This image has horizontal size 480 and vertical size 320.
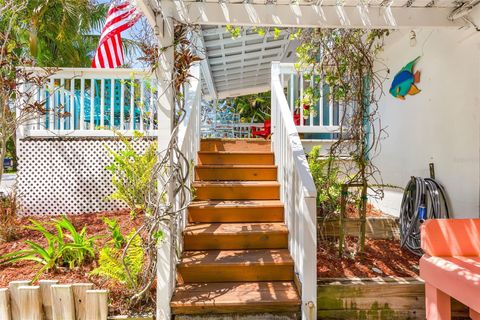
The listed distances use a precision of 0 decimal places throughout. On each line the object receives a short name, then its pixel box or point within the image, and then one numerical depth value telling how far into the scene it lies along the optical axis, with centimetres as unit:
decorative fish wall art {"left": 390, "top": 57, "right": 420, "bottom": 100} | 388
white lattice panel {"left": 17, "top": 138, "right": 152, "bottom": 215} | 460
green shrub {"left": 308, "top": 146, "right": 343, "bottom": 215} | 365
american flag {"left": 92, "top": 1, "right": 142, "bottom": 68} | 398
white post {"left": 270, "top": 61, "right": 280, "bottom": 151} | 469
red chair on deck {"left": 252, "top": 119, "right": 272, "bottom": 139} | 657
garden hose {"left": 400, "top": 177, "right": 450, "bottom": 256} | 324
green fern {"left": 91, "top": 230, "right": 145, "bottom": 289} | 265
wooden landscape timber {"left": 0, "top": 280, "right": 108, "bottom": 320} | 249
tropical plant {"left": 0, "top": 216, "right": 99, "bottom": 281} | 299
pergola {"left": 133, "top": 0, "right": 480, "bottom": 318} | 254
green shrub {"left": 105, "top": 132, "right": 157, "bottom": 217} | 392
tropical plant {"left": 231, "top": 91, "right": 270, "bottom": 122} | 1402
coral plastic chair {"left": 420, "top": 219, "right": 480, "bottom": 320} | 225
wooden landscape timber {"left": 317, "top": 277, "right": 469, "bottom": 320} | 271
